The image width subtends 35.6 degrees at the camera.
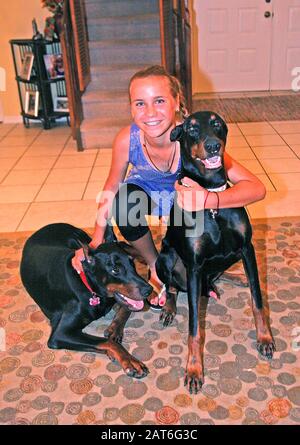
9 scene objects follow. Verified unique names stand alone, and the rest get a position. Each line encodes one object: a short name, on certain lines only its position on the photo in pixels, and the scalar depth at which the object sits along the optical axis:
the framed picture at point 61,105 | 5.16
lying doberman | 1.70
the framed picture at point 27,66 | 4.90
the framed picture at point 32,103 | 5.08
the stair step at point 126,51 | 4.84
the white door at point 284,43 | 6.00
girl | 1.69
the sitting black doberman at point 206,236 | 1.56
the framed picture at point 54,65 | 4.91
